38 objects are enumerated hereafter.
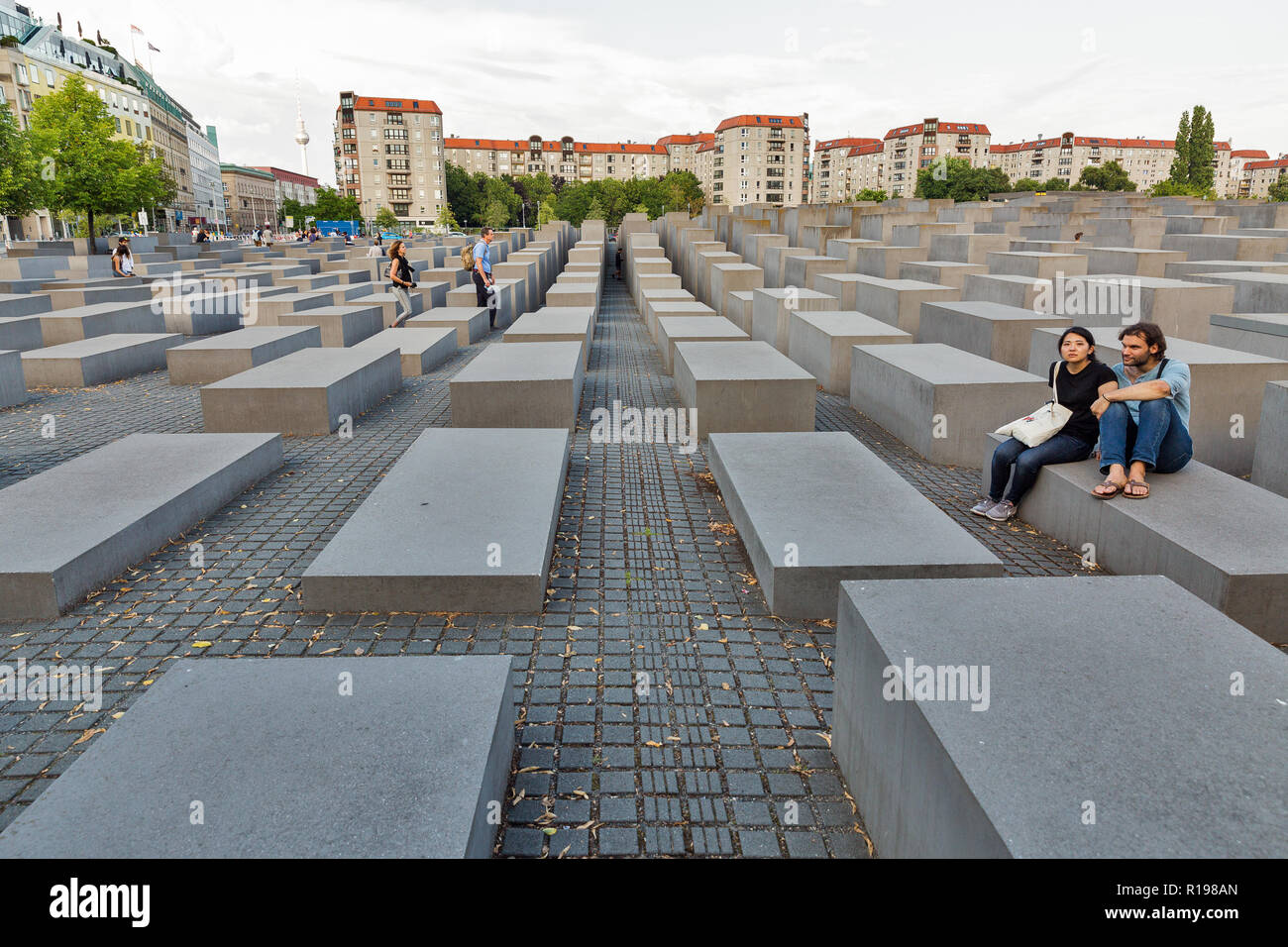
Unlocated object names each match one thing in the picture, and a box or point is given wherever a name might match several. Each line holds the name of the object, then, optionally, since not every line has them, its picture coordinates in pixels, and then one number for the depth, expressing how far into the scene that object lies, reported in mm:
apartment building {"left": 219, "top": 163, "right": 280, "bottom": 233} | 185800
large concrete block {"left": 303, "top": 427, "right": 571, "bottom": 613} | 5016
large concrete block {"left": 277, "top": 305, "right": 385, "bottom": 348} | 15031
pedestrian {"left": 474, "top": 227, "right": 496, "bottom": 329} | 17272
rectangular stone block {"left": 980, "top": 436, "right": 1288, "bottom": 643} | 4660
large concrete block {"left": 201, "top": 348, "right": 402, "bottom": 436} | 9562
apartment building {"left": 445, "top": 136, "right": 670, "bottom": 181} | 160375
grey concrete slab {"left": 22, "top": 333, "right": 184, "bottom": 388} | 12570
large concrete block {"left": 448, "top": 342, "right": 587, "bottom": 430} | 9258
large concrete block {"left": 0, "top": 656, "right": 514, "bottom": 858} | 2543
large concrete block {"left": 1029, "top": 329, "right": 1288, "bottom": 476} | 7816
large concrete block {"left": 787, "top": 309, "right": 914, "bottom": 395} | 11562
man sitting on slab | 5648
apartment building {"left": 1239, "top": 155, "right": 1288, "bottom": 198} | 160750
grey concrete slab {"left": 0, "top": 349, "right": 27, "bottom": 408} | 11188
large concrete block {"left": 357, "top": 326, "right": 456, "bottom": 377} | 13469
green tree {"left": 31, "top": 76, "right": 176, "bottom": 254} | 34031
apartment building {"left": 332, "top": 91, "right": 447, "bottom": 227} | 128500
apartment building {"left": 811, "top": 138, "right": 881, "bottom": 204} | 186500
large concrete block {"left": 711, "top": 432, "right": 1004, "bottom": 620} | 5020
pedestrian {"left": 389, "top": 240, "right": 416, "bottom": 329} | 16797
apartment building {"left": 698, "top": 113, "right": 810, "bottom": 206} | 148500
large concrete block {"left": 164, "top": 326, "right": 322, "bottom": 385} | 12422
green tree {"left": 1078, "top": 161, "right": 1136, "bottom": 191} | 86688
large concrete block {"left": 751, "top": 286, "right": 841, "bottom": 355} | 14281
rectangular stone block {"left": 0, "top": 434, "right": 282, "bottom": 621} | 5074
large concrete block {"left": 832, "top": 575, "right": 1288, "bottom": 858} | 2350
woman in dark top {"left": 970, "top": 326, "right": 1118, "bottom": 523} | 6109
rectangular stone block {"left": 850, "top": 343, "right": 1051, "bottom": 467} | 8375
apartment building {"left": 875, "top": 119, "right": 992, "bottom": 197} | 163875
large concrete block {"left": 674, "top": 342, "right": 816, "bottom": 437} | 9047
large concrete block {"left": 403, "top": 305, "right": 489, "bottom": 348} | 16344
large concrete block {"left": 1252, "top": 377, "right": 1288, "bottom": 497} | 6754
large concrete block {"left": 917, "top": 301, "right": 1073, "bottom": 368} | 10859
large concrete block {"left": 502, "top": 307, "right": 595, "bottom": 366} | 12586
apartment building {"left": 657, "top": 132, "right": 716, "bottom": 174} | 163125
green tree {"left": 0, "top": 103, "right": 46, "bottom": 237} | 29906
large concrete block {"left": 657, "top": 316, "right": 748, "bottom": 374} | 12305
